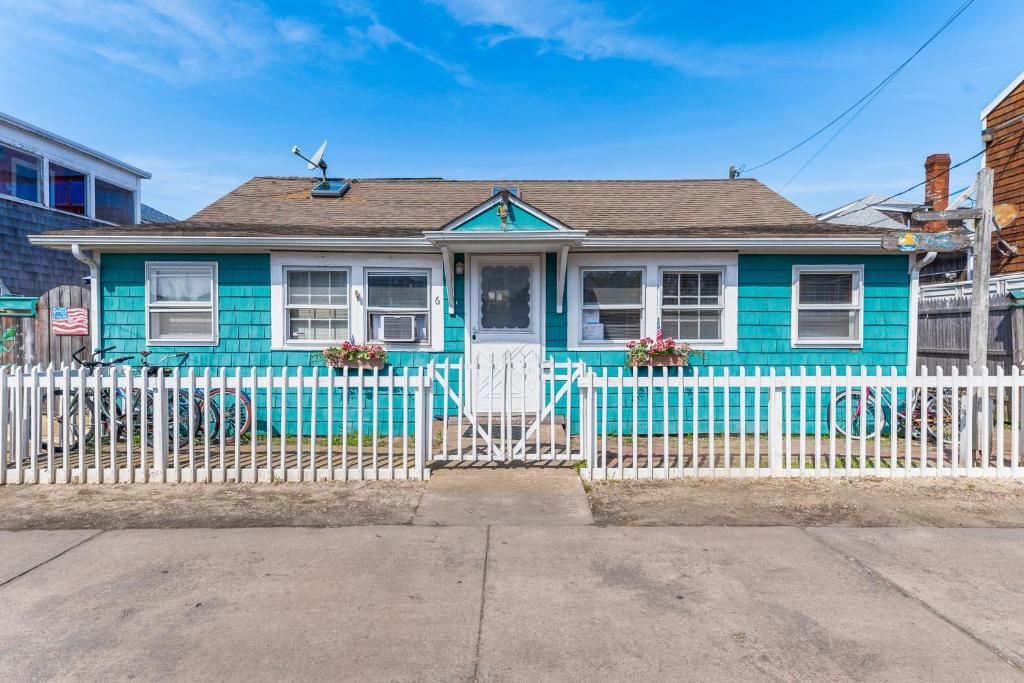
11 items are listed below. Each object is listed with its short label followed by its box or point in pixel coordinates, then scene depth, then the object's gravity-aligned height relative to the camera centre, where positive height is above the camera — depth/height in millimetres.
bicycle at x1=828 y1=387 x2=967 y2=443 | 7688 -995
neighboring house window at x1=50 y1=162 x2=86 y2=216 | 14039 +3474
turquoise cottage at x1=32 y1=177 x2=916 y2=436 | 8047 +498
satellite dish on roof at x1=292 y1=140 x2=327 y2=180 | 10766 +3158
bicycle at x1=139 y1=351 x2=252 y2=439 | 7583 -982
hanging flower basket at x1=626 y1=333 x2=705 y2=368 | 7871 -209
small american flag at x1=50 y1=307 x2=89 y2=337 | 8805 +162
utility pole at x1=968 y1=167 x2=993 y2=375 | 6125 +774
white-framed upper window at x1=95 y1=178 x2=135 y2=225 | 15562 +3490
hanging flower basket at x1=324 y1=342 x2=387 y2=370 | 7895 -282
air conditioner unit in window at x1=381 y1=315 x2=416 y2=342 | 8180 +91
